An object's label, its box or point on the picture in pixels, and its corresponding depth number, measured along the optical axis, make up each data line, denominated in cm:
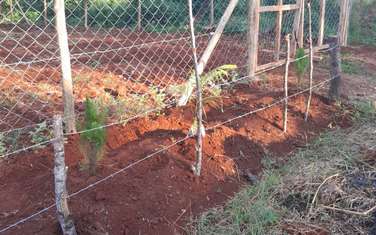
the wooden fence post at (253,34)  600
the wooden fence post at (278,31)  681
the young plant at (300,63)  552
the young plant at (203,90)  457
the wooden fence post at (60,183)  235
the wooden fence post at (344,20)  930
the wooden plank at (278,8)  624
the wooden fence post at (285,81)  444
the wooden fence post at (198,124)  330
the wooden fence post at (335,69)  531
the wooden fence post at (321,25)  858
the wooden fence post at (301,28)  739
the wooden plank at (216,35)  505
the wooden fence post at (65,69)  353
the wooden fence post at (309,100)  486
